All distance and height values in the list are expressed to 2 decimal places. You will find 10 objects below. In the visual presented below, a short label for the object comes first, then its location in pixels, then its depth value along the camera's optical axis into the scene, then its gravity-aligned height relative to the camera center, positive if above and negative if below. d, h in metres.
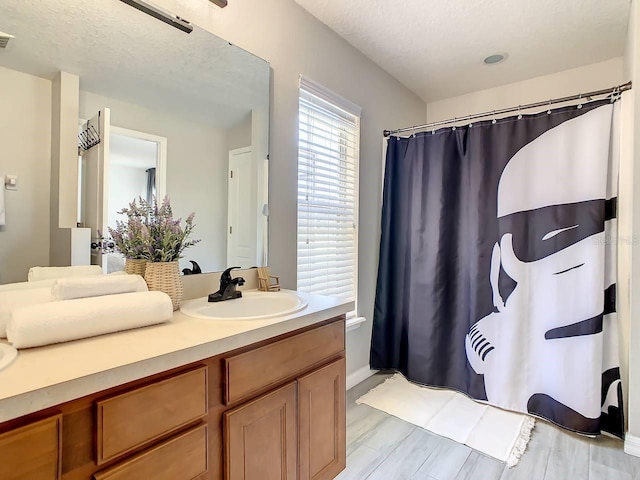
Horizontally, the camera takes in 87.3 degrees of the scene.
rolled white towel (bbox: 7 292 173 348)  0.78 -0.21
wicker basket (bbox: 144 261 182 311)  1.21 -0.15
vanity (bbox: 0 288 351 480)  0.65 -0.41
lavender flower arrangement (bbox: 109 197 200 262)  1.24 +0.01
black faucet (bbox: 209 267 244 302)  1.42 -0.22
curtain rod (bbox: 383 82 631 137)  1.80 +0.83
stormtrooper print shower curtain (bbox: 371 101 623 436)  1.88 -0.15
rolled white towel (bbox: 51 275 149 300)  0.95 -0.15
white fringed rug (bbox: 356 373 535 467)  1.83 -1.09
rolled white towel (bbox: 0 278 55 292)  1.02 -0.16
